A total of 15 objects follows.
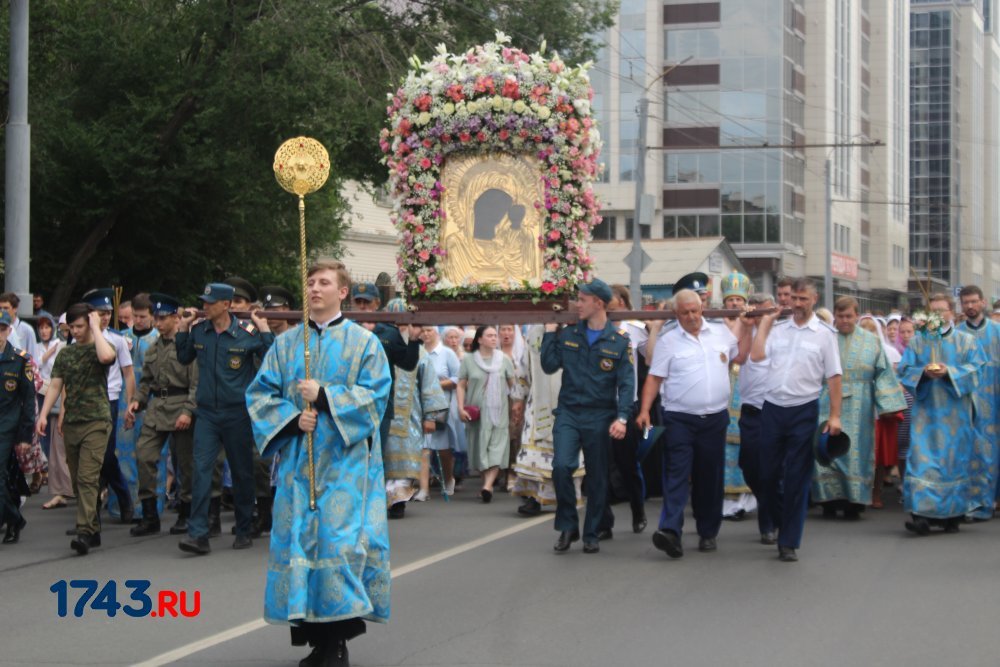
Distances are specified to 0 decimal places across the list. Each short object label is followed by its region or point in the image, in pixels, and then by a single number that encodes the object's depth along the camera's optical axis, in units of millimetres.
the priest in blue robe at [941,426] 11711
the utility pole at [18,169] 16375
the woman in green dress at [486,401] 15234
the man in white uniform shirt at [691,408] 10484
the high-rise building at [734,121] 59656
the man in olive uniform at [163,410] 11984
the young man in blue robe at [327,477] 6758
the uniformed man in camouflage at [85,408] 11109
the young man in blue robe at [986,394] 12453
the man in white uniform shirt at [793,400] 10305
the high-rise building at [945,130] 101812
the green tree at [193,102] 19969
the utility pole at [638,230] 28719
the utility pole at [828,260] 49050
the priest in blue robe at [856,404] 12773
